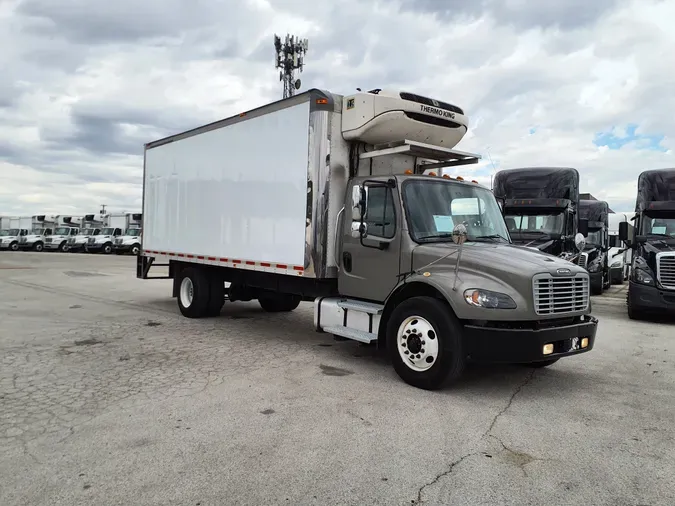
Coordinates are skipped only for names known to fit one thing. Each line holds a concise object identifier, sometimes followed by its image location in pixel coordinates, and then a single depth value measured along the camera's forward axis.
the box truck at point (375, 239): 5.27
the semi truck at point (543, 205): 13.37
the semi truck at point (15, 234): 44.53
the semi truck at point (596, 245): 15.72
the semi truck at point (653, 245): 10.20
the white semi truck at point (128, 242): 38.38
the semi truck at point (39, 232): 43.71
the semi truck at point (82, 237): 41.16
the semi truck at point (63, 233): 42.50
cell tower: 37.81
